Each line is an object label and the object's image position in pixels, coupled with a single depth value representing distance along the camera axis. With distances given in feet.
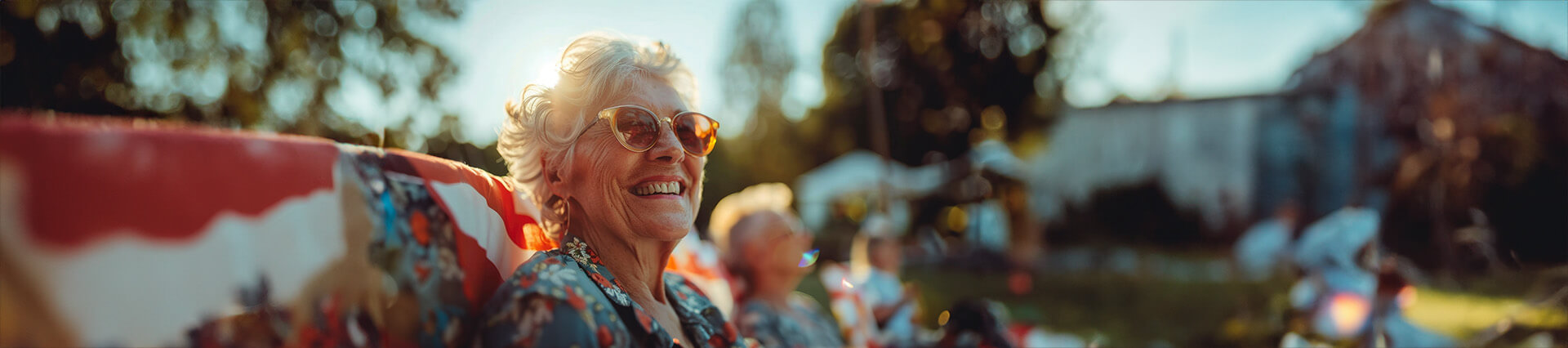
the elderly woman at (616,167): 5.00
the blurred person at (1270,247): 28.12
